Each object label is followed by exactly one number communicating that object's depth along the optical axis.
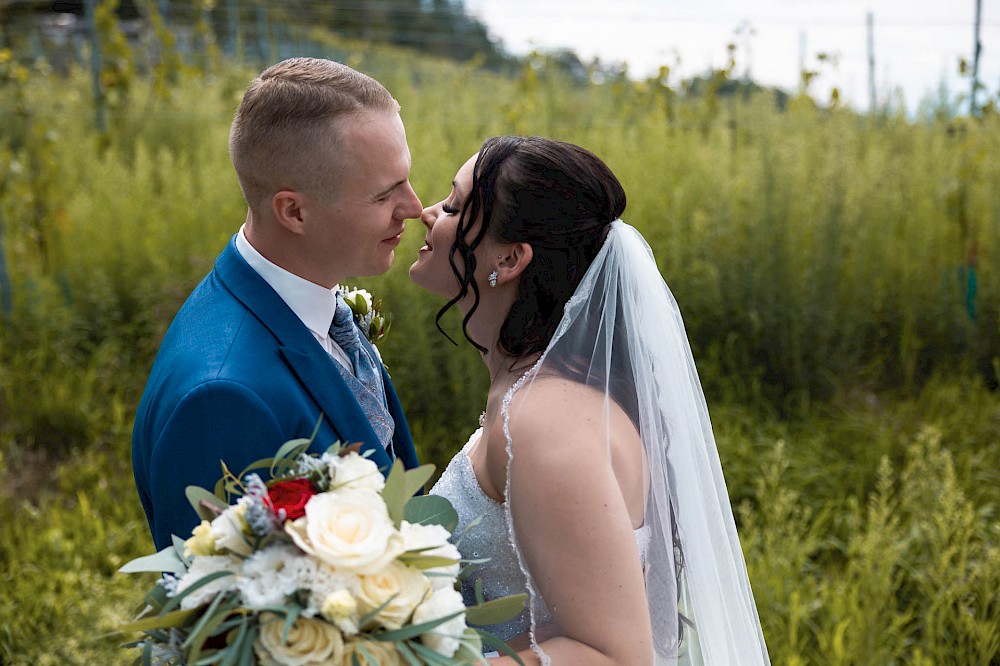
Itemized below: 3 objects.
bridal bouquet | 1.35
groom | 1.90
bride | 1.92
